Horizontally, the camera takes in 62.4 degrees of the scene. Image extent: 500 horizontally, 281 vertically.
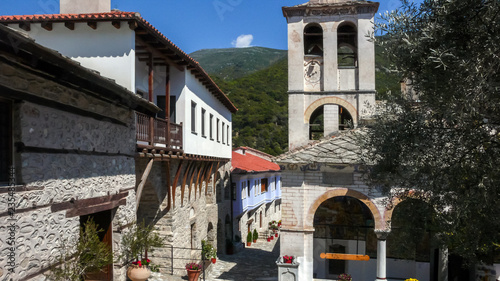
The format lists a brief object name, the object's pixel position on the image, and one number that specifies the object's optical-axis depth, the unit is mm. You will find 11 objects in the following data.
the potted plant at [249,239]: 28212
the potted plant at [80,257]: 5977
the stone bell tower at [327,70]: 16094
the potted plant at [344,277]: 13578
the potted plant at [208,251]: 17650
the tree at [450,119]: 5047
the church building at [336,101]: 15742
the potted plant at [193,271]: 14086
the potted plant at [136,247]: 8312
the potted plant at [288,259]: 13398
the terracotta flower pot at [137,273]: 8438
